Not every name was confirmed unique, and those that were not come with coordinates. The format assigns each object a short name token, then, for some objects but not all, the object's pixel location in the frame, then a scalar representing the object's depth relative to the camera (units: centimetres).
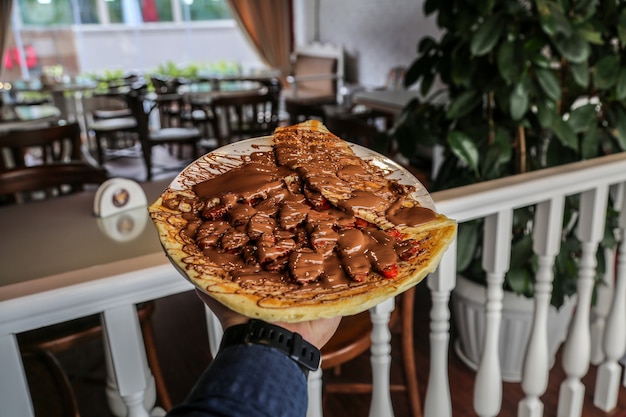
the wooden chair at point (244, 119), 438
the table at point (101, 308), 75
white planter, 194
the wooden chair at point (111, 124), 534
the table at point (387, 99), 387
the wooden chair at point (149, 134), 466
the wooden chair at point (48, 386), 117
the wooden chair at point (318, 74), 734
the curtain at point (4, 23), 736
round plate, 56
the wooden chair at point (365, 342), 150
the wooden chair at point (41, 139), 247
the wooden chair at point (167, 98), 560
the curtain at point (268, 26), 852
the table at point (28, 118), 350
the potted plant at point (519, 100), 160
